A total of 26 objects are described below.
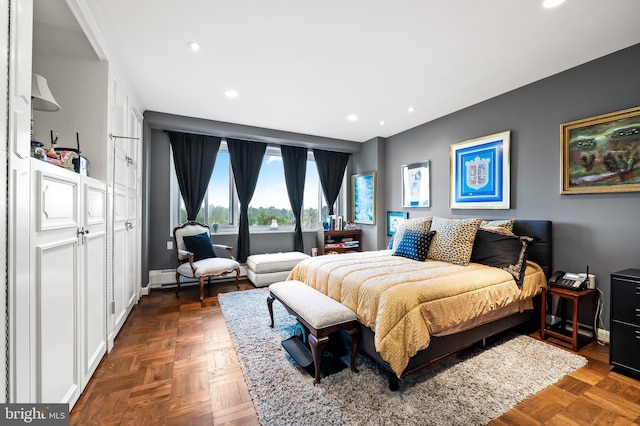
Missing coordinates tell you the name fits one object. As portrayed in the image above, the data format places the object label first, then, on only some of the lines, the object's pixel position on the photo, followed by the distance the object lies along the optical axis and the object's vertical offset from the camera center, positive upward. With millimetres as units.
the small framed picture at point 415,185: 4164 +473
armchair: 3611 -600
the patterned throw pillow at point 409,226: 3299 -152
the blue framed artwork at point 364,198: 5023 +321
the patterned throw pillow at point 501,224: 2930 -108
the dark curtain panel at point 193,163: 4223 +816
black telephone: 2352 -601
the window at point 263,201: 4594 +250
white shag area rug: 1565 -1166
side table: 2299 -977
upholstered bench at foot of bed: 1864 -754
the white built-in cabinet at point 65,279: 1258 -373
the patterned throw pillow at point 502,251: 2492 -360
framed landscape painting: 2266 +549
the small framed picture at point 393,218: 4598 -71
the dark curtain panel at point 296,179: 5062 +660
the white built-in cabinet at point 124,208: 2426 +67
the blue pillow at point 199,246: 3922 -466
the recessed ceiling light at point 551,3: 1776 +1401
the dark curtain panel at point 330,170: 5363 +882
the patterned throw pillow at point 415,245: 2908 -338
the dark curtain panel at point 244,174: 4602 +686
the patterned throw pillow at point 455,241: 2709 -282
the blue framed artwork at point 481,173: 3160 +515
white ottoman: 4129 -830
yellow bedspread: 1758 -612
